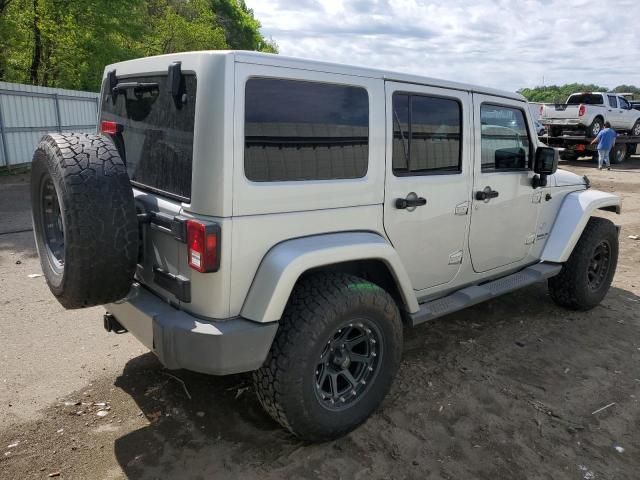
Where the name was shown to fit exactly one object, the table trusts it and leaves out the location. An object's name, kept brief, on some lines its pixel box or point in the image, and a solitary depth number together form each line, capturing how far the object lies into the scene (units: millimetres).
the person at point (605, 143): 17381
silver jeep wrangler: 2449
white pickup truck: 19188
